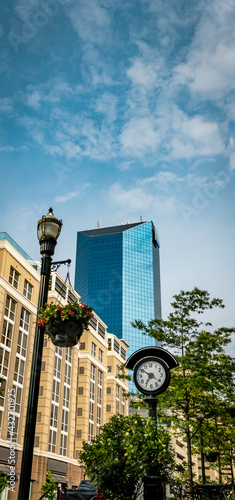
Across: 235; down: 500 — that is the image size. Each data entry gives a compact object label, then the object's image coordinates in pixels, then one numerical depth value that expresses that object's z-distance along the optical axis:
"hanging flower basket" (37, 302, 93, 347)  7.97
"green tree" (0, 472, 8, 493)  25.69
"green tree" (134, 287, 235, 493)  20.09
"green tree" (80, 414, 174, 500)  8.02
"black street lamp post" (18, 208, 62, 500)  6.35
